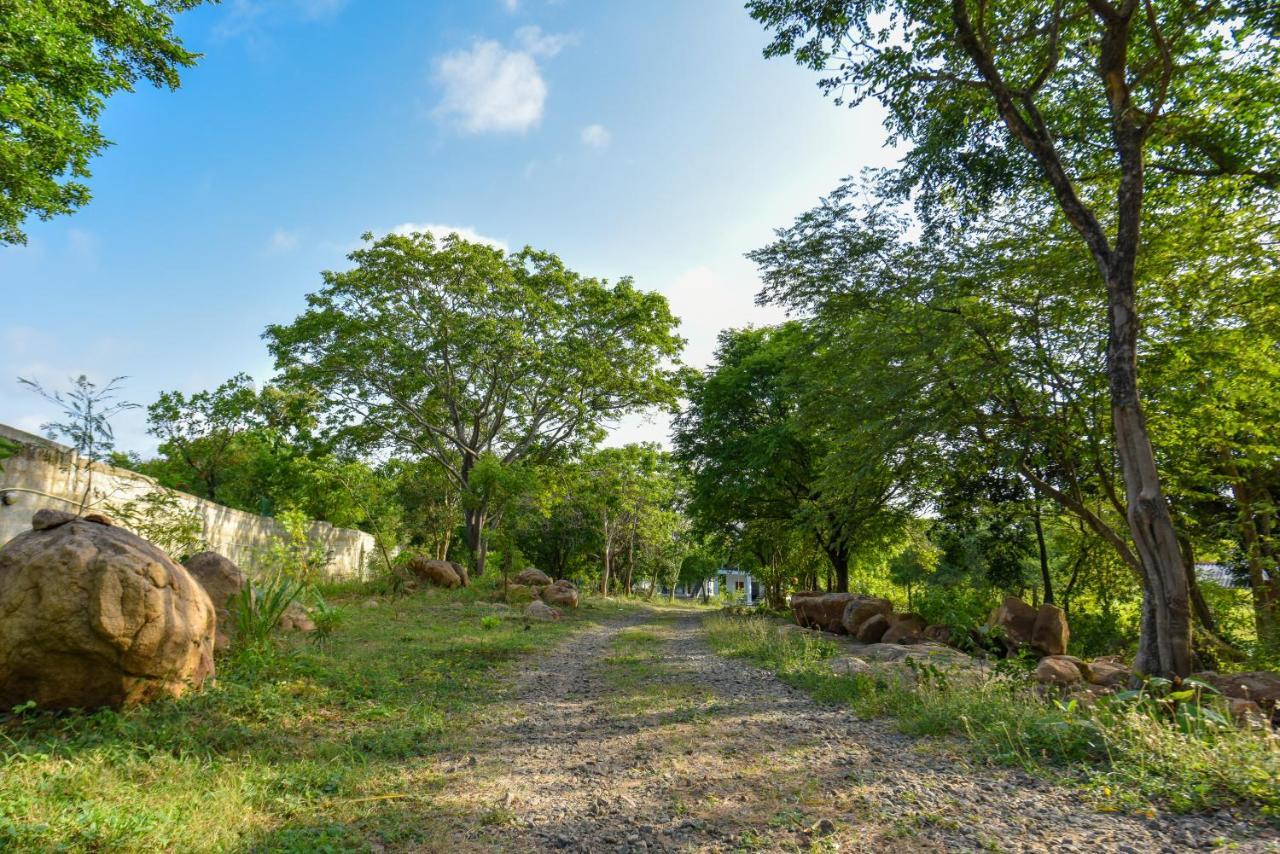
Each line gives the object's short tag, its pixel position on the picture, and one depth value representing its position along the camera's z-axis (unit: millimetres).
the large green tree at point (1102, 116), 7352
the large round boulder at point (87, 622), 4348
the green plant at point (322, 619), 7660
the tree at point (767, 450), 13352
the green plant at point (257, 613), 6352
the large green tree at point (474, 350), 20000
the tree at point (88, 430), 7973
